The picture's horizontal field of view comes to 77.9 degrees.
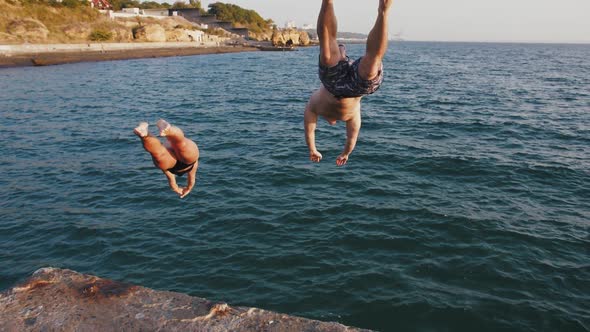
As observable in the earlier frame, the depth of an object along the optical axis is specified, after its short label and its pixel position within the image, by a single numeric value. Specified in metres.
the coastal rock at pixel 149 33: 100.00
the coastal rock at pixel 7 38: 64.06
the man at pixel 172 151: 5.58
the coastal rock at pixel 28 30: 67.25
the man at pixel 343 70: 4.69
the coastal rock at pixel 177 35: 111.00
